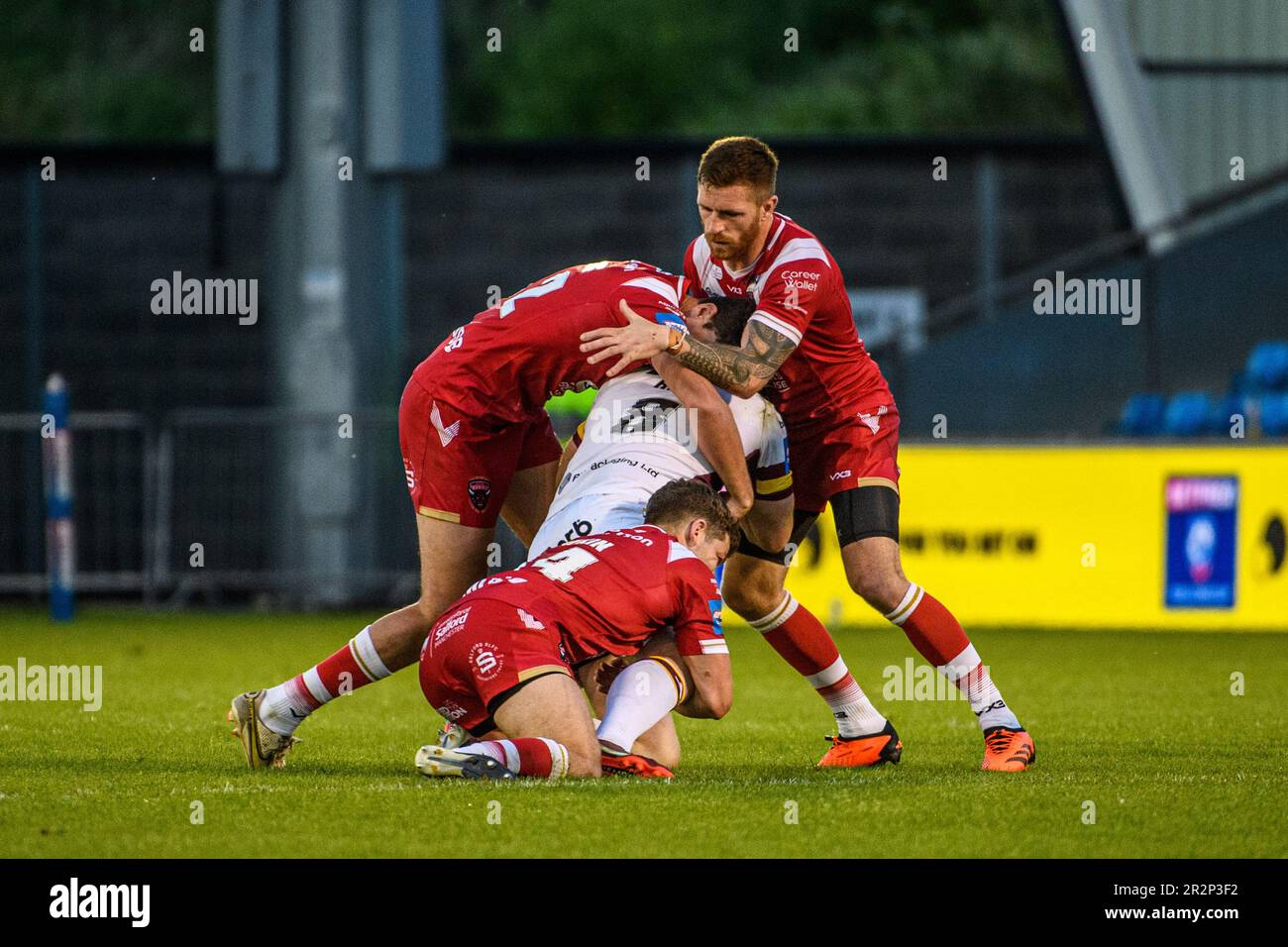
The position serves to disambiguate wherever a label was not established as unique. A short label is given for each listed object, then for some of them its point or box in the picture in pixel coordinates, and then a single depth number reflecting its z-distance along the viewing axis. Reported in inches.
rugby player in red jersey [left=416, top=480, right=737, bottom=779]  268.2
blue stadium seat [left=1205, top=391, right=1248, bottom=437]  639.8
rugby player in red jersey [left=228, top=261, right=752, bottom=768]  295.4
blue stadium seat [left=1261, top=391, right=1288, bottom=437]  625.9
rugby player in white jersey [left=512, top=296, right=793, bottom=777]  277.1
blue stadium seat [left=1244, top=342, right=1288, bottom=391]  672.4
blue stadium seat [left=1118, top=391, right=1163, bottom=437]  662.5
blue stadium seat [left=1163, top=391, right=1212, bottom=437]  646.5
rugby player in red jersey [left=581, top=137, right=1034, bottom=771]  297.4
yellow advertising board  546.0
